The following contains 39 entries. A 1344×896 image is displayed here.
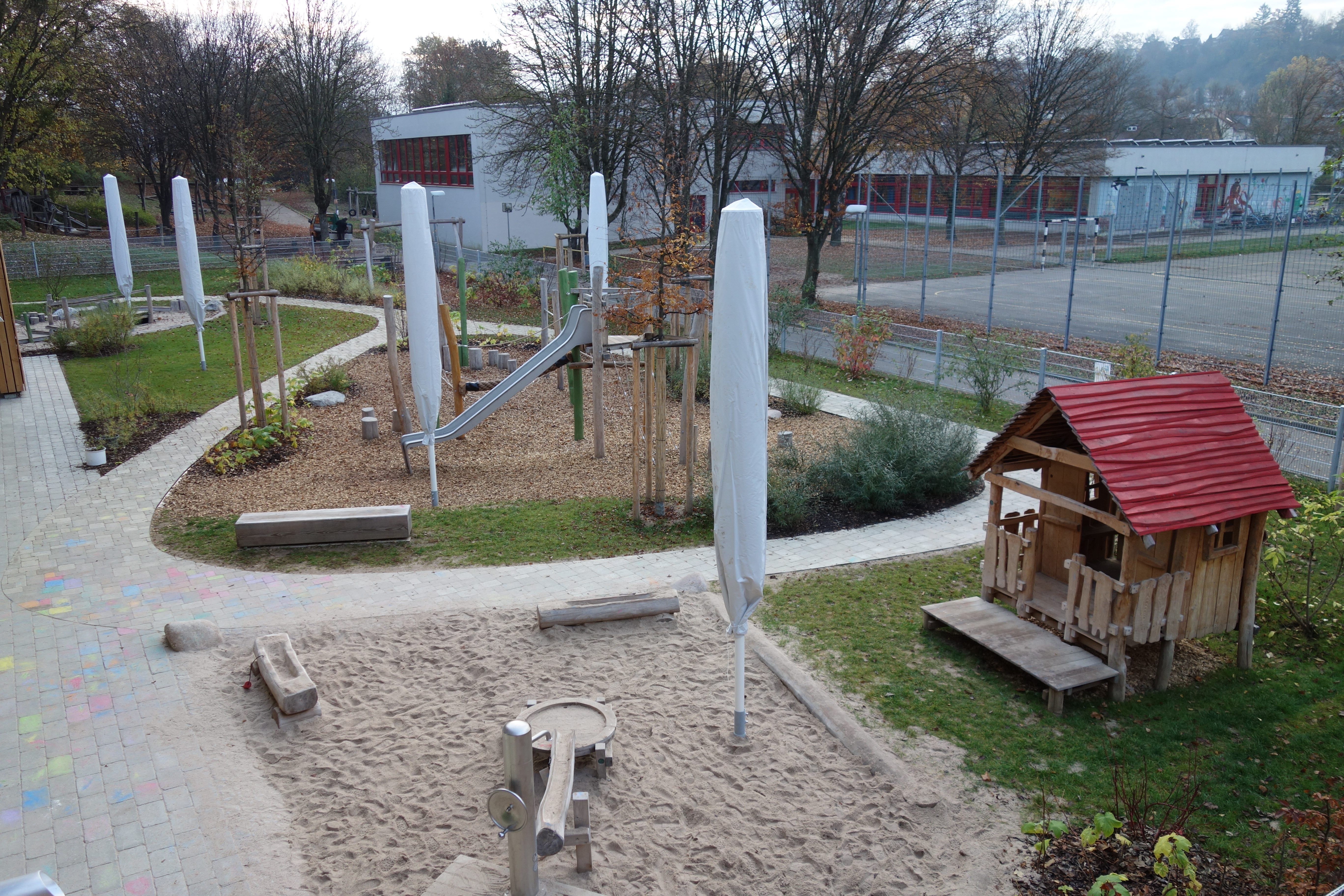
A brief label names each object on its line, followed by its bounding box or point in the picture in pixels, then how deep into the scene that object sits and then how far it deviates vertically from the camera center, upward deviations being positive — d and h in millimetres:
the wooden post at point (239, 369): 12719 -1934
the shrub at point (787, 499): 9953 -2942
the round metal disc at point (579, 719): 5703 -3109
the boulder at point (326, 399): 14992 -2776
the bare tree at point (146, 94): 34094 +4843
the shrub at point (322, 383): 15523 -2605
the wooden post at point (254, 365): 12250 -1834
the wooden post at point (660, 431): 9719 -2173
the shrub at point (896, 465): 10414 -2735
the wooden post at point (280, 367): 12758 -1928
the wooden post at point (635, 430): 9883 -2149
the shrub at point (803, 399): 14492 -2728
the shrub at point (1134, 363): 12375 -1918
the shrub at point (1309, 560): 7641 -3187
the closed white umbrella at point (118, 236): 18844 -208
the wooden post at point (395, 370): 12625 -1993
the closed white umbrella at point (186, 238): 14586 -194
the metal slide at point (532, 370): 12227 -1929
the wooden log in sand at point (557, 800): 4500 -2963
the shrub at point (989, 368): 14531 -2308
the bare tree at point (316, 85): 38094 +5634
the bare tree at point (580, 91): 25031 +3657
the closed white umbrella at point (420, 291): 9930 -708
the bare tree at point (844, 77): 22406 +3503
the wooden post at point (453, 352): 13750 -1902
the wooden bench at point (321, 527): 9195 -2944
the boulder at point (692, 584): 8336 -3193
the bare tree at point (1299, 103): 52344 +6801
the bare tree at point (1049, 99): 37469 +4774
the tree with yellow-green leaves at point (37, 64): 27000 +4799
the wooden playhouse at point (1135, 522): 6492 -2155
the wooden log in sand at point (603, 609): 7477 -3070
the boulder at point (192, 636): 7176 -3112
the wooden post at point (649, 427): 9961 -2163
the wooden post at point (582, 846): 4793 -3156
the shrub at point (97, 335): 18266 -2113
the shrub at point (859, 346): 17016 -2262
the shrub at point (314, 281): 24859 -1484
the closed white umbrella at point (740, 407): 5559 -1109
